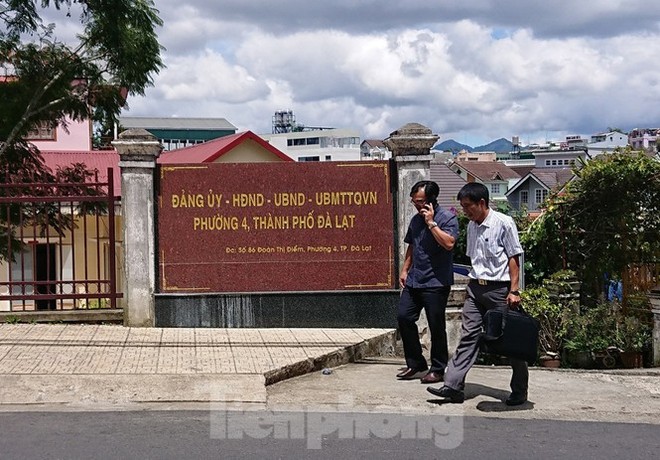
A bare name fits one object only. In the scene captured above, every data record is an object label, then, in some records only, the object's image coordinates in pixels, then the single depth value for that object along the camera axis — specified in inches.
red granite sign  362.0
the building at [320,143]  3437.5
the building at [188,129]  2751.0
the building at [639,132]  3240.7
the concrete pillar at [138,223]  354.0
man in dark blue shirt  274.5
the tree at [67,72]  448.1
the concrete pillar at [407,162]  362.6
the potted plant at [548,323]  364.8
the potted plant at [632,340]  357.7
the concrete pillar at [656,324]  343.6
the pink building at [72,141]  982.4
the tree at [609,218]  407.7
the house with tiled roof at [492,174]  2472.9
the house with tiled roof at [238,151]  931.3
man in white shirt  253.0
